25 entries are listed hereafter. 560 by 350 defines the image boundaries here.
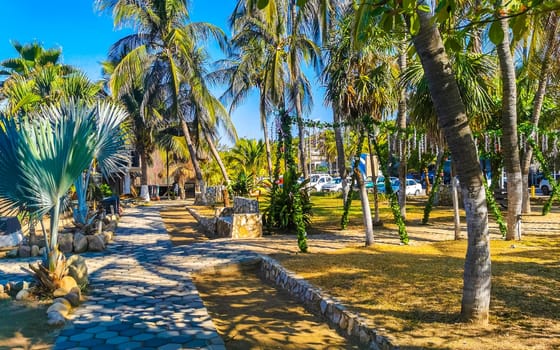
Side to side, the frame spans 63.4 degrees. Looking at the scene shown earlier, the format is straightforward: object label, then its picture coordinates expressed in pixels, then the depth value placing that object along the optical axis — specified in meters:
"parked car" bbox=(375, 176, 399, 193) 32.72
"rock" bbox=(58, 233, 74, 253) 10.44
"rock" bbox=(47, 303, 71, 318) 5.36
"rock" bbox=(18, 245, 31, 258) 9.88
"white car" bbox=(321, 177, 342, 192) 37.52
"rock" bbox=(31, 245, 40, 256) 9.98
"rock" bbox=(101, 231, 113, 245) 11.43
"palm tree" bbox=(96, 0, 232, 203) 20.73
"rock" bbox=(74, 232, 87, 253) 10.39
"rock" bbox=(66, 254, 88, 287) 6.68
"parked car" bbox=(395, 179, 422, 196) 34.00
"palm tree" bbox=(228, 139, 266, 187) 40.75
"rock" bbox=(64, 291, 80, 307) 5.82
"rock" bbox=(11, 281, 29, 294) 6.59
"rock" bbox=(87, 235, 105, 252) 10.54
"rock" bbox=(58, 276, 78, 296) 6.27
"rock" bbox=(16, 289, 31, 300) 6.26
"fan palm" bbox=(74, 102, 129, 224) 8.16
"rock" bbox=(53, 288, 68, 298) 6.12
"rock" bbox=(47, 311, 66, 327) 5.12
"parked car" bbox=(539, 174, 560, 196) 27.63
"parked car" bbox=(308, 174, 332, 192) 41.06
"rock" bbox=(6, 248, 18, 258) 9.84
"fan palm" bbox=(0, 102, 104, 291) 6.06
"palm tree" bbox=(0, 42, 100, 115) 11.84
